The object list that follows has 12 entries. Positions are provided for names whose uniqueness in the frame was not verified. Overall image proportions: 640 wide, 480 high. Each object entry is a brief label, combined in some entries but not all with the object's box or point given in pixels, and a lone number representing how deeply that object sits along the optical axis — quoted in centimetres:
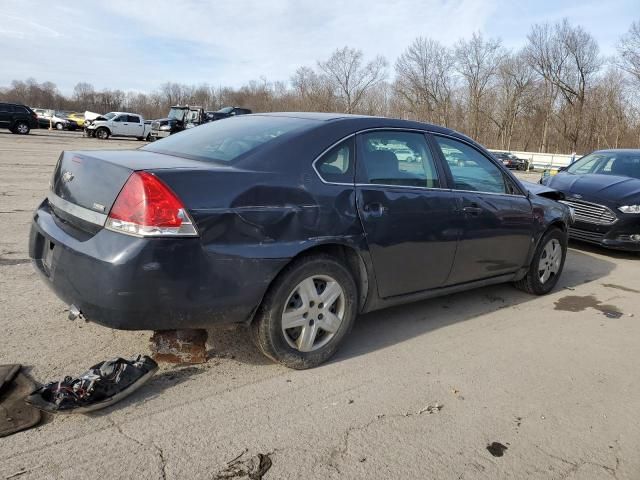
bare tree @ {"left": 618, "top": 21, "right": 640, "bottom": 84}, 4784
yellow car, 4624
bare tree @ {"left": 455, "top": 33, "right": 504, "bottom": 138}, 6316
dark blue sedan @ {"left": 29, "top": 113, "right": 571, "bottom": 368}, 277
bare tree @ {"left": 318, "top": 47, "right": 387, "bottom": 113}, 6613
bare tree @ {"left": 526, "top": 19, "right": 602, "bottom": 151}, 5797
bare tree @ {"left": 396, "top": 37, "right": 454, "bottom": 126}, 6366
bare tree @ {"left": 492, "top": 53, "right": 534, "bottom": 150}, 6219
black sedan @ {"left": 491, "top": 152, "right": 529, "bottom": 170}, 4194
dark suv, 2880
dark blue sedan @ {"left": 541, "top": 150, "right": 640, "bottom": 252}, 730
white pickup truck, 3372
